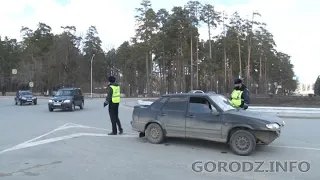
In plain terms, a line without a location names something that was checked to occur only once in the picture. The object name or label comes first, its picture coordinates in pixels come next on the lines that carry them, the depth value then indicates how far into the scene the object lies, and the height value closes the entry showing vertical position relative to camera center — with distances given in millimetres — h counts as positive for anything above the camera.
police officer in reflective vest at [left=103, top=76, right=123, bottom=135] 12203 -270
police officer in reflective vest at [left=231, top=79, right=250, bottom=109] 11477 -87
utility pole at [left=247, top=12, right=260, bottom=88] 78100 +11409
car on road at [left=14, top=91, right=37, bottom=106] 38294 -491
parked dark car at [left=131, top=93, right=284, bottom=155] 9039 -784
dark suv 25875 -481
